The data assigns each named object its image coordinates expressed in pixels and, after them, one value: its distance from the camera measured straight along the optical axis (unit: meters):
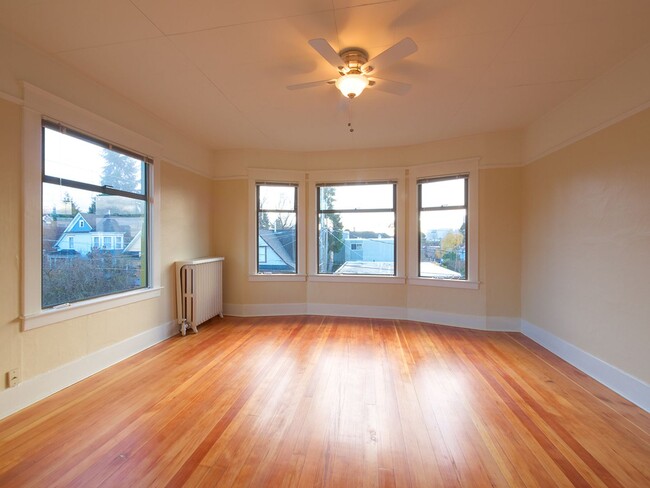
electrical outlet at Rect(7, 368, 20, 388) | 2.14
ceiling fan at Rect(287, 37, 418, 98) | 1.94
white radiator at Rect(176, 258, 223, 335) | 3.92
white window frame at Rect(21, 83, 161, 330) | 2.26
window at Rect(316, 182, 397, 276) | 4.75
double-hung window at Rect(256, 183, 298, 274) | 4.89
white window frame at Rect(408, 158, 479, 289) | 4.10
